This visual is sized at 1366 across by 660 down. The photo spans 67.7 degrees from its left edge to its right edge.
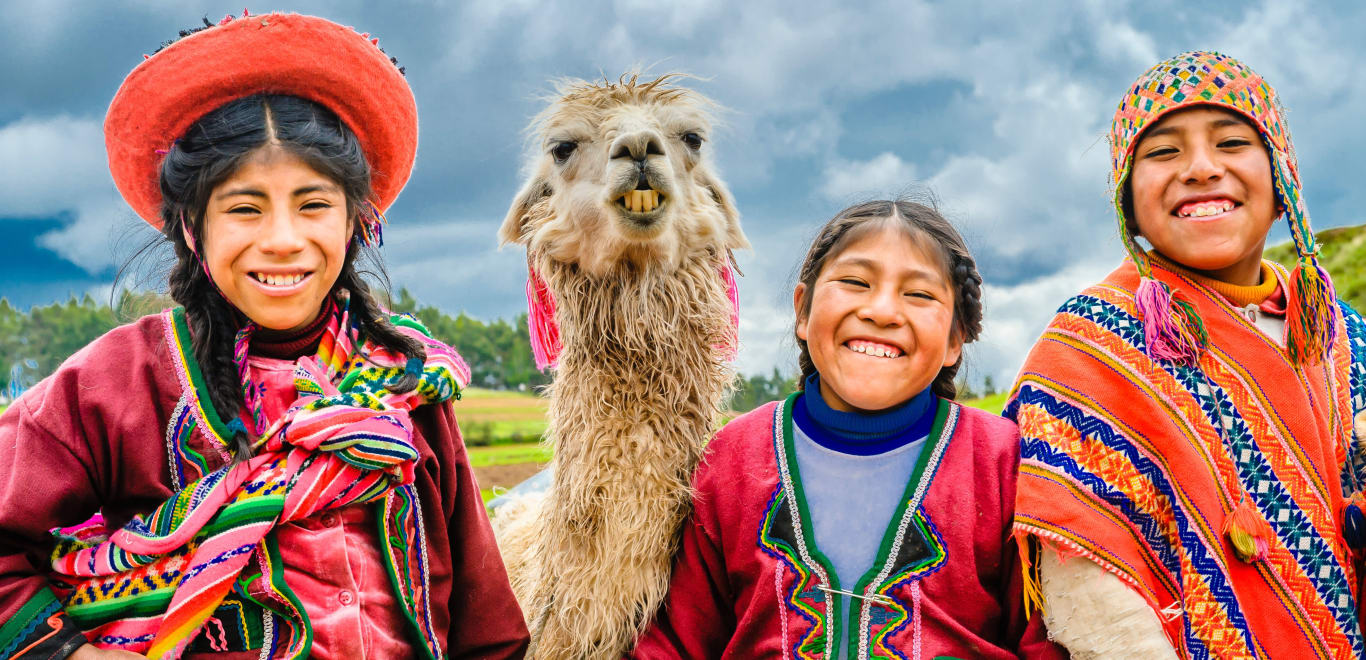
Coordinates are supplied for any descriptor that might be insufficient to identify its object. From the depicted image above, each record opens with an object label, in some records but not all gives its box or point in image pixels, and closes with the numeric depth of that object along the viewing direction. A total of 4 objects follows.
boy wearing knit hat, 2.38
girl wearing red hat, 2.10
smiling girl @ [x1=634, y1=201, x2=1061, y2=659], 2.37
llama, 2.66
